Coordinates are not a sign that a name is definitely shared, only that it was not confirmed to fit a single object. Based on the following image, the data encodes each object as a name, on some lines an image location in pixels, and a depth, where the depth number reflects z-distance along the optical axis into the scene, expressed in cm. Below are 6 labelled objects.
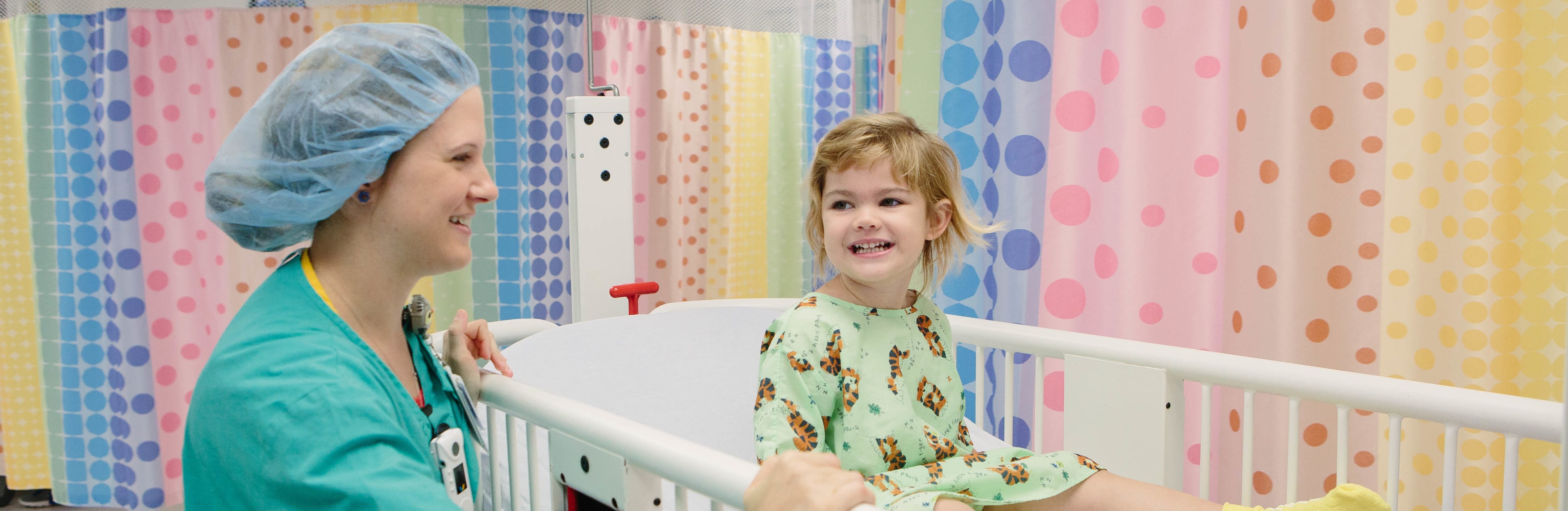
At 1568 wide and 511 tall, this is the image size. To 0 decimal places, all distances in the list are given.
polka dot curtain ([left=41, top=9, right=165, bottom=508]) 233
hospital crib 89
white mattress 146
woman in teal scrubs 75
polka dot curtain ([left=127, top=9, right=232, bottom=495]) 232
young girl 109
